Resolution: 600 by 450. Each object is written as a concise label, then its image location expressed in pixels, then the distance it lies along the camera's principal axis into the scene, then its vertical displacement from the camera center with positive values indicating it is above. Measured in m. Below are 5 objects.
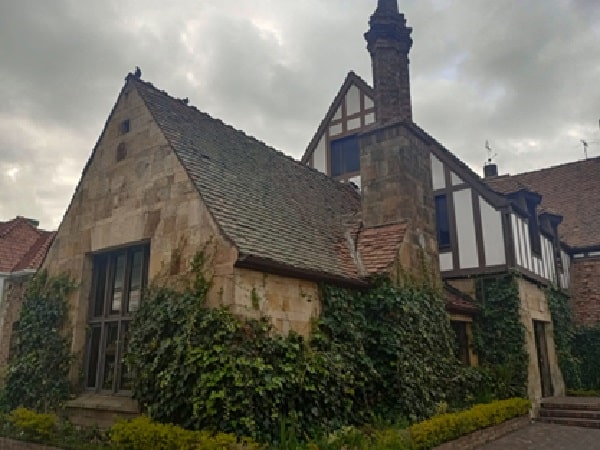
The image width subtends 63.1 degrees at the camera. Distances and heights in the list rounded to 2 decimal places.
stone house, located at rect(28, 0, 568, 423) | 7.72 +2.37
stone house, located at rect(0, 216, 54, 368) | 15.32 +2.64
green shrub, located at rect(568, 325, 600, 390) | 15.60 -0.32
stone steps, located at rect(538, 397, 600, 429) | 11.41 -1.63
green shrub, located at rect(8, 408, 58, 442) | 7.53 -1.25
